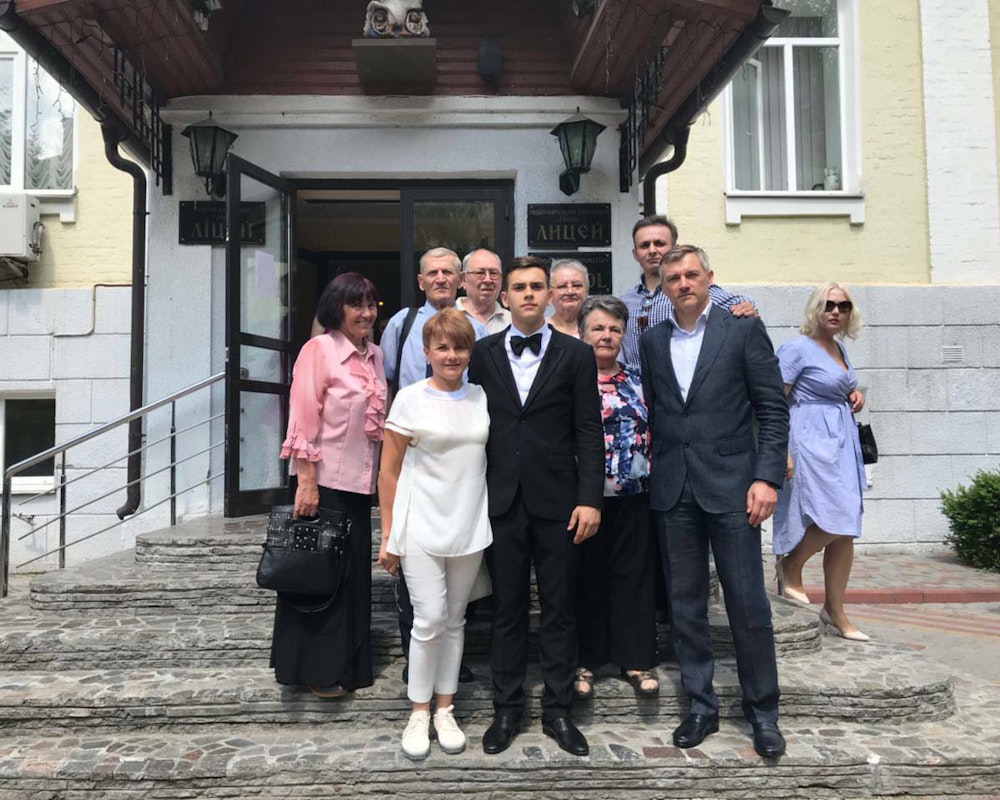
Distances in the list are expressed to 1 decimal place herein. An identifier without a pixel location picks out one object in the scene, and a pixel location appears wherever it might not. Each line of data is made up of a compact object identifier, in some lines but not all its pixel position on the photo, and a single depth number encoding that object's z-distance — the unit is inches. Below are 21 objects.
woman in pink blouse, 139.1
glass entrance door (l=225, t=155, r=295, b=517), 223.8
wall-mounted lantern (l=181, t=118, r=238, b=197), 236.7
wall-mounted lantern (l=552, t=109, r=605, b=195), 239.0
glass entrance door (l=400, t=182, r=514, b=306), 254.1
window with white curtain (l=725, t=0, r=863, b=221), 369.1
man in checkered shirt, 158.0
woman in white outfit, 125.3
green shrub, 310.8
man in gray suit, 128.6
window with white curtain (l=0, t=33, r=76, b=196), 332.8
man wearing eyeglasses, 155.6
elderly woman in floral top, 137.7
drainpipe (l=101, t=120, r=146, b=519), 241.3
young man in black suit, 128.0
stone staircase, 125.9
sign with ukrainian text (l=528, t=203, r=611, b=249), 252.8
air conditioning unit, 308.2
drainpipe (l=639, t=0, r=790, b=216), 185.0
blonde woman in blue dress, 179.3
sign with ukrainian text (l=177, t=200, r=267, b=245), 246.8
